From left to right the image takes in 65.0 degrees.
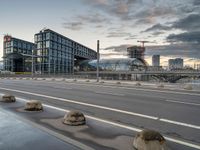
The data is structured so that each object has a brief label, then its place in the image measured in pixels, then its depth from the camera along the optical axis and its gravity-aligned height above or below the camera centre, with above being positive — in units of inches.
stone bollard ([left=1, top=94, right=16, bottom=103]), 324.1 -57.1
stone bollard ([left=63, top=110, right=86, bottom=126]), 195.6 -59.8
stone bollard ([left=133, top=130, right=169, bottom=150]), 131.6 -59.4
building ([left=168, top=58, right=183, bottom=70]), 1731.8 +53.7
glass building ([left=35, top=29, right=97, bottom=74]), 2450.7 +320.3
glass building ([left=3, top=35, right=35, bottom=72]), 2519.3 +231.7
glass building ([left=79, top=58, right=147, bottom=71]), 2491.5 +122.1
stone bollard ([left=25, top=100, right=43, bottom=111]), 260.3 -58.0
